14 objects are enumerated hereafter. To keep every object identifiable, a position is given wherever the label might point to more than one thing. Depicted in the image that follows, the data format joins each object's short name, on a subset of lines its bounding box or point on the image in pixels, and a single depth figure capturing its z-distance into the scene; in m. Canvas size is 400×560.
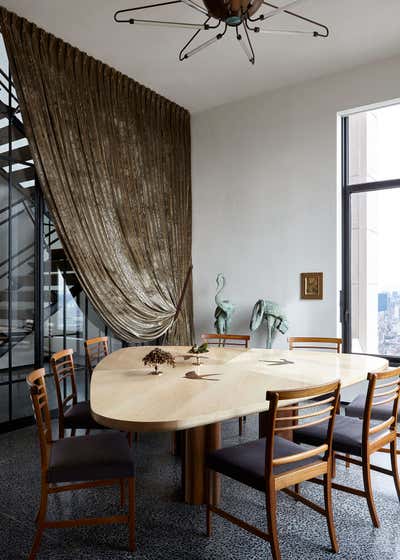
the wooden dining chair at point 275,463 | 1.85
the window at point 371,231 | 4.69
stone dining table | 1.87
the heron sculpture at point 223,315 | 5.04
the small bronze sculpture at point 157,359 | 2.65
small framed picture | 4.88
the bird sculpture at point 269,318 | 4.87
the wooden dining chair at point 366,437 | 2.28
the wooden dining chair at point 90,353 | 3.02
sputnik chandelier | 2.33
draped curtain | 3.86
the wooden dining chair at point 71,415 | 2.72
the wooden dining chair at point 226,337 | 3.96
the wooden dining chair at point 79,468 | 1.98
